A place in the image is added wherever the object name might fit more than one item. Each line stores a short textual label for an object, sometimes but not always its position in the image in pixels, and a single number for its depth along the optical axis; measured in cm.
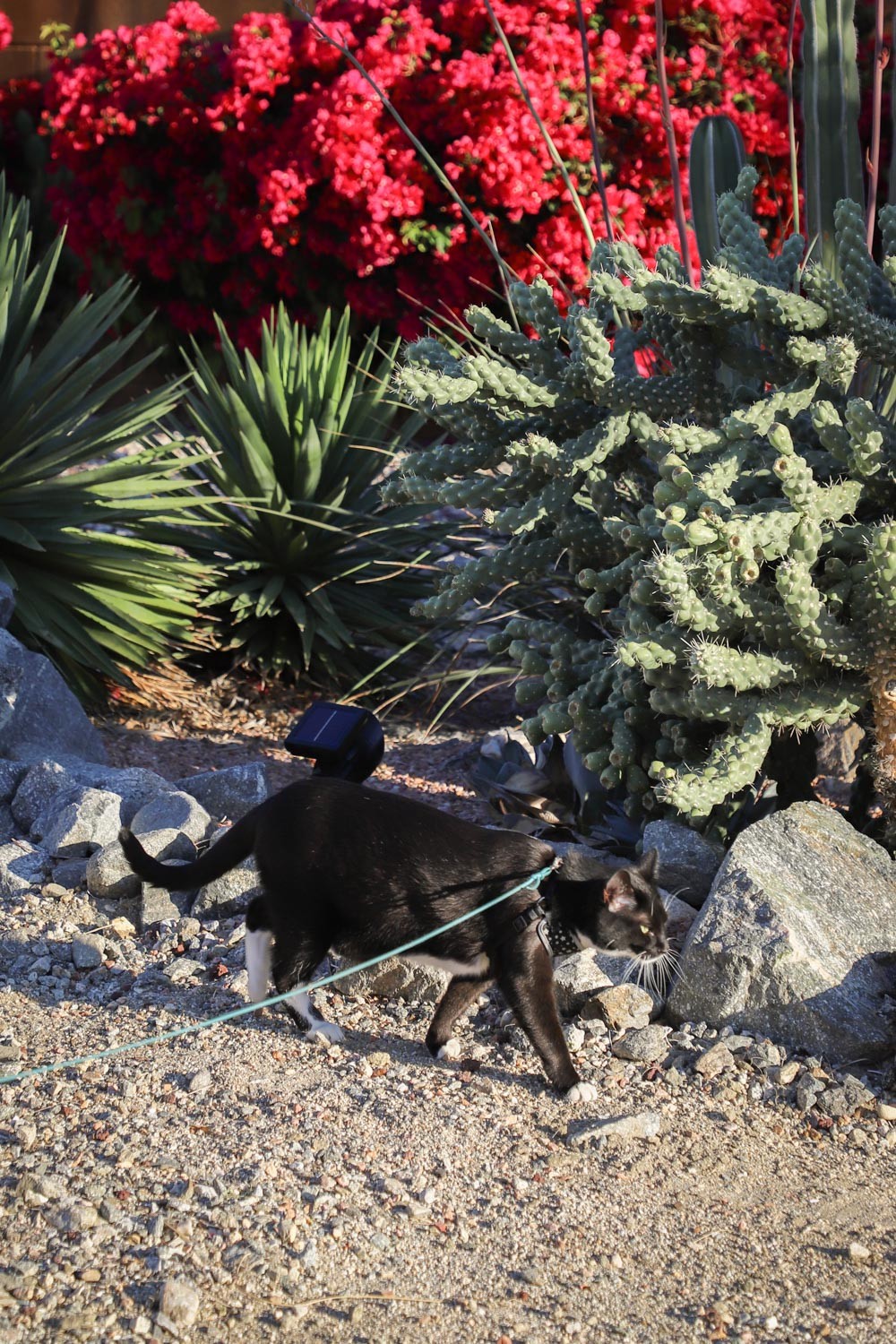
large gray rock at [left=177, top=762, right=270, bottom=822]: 468
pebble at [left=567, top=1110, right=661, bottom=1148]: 300
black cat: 331
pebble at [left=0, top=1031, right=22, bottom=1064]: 322
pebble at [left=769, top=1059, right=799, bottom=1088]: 325
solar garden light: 421
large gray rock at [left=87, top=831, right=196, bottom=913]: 406
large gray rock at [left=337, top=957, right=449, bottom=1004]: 365
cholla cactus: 350
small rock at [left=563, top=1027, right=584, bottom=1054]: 343
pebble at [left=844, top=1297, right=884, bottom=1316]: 244
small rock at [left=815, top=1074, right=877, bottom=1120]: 315
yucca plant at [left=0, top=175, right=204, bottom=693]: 560
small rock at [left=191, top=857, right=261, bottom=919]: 405
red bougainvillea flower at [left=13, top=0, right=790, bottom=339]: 838
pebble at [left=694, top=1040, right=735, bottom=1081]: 329
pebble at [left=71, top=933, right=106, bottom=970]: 374
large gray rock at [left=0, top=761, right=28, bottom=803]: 466
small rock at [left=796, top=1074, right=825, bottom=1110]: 317
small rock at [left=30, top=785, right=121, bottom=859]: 426
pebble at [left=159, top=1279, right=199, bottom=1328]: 233
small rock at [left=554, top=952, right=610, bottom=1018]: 355
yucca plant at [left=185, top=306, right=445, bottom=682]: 610
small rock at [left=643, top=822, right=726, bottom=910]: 391
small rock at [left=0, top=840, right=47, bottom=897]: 411
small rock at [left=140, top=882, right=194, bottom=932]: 398
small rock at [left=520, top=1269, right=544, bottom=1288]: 250
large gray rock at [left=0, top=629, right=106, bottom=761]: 498
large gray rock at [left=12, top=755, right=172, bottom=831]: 455
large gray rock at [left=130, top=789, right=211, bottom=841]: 429
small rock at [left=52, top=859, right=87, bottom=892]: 416
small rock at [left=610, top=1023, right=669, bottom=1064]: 337
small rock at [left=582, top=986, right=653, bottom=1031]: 351
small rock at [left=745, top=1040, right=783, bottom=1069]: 331
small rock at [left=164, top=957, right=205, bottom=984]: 368
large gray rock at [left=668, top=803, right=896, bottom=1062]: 337
